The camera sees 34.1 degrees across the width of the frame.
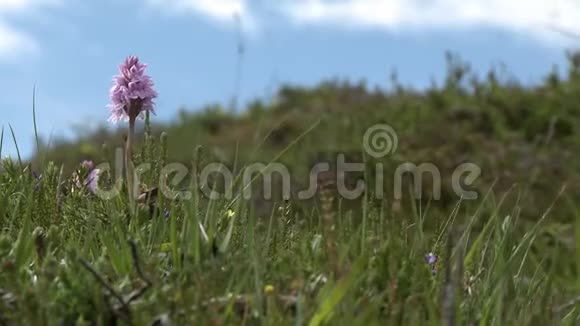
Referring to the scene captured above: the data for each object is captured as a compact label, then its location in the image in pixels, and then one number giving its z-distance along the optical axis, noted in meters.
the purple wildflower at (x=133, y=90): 3.27
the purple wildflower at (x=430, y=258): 2.88
